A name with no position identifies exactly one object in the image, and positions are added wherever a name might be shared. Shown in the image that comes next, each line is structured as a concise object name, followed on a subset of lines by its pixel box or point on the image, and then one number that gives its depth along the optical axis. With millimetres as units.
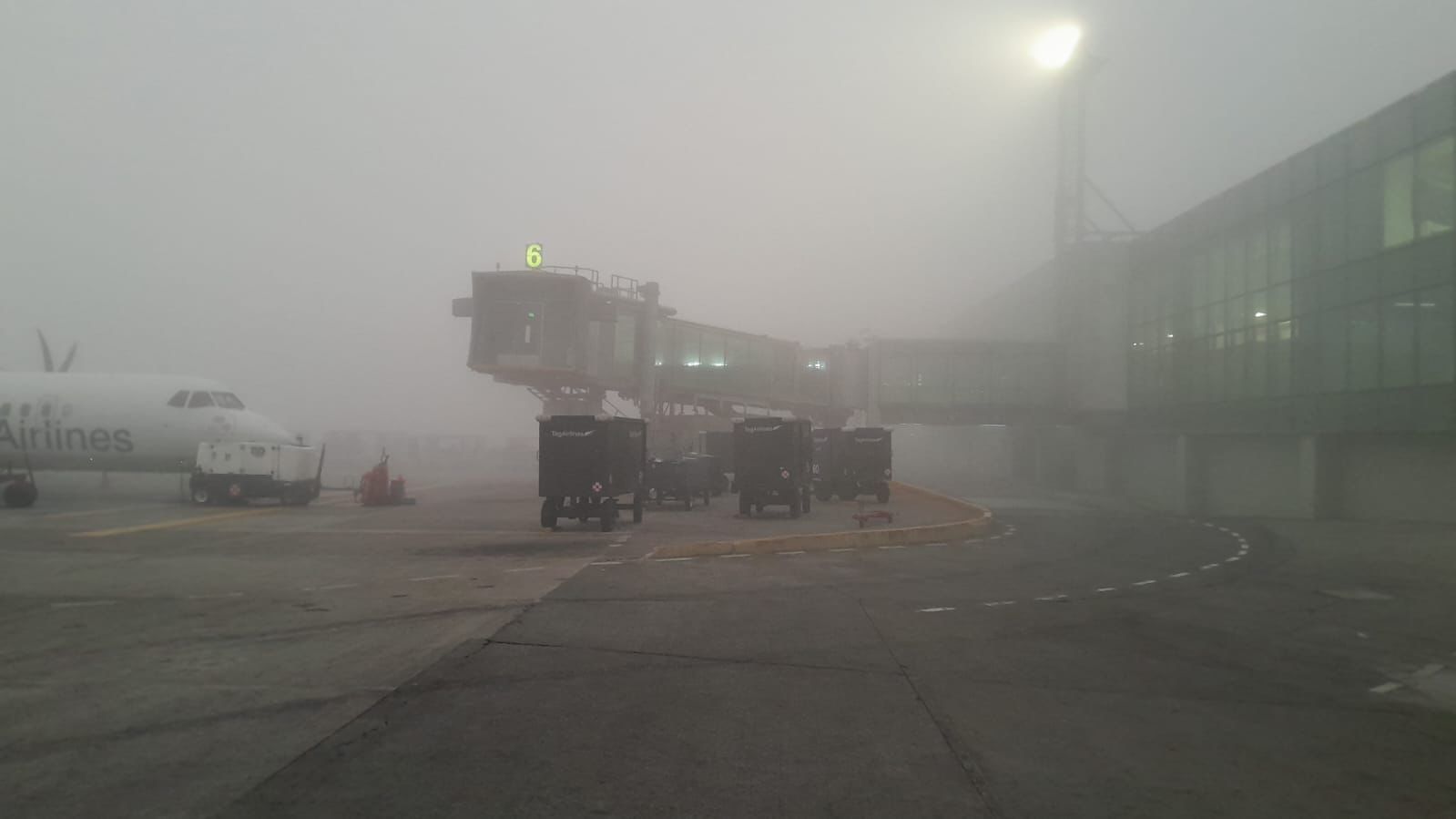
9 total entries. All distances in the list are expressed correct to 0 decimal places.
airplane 27344
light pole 52719
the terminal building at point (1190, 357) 27375
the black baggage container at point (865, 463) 33219
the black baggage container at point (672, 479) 29234
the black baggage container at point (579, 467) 20234
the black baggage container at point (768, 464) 25156
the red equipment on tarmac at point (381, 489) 28625
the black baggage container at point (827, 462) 34469
